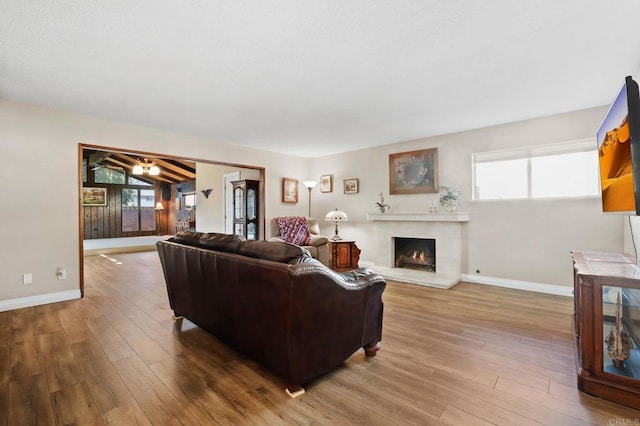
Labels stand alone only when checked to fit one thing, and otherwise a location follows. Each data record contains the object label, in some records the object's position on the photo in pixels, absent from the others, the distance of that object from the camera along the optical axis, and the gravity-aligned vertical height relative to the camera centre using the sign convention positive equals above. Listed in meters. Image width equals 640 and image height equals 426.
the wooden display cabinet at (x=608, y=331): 1.67 -0.72
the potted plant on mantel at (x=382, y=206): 5.50 +0.14
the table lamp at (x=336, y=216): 5.52 -0.05
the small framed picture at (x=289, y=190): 6.32 +0.53
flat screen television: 1.71 +0.40
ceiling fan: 10.52 +1.88
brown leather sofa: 1.64 -0.60
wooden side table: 5.41 -0.77
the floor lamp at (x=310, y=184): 6.28 +0.65
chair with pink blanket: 5.29 -0.42
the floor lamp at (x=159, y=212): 12.27 +0.13
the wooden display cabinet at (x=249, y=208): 6.33 +0.14
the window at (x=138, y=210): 11.52 +0.22
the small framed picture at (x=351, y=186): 5.97 +0.57
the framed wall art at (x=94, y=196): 10.65 +0.73
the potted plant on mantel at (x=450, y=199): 4.59 +0.22
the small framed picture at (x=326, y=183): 6.43 +0.69
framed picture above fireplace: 4.89 +0.73
